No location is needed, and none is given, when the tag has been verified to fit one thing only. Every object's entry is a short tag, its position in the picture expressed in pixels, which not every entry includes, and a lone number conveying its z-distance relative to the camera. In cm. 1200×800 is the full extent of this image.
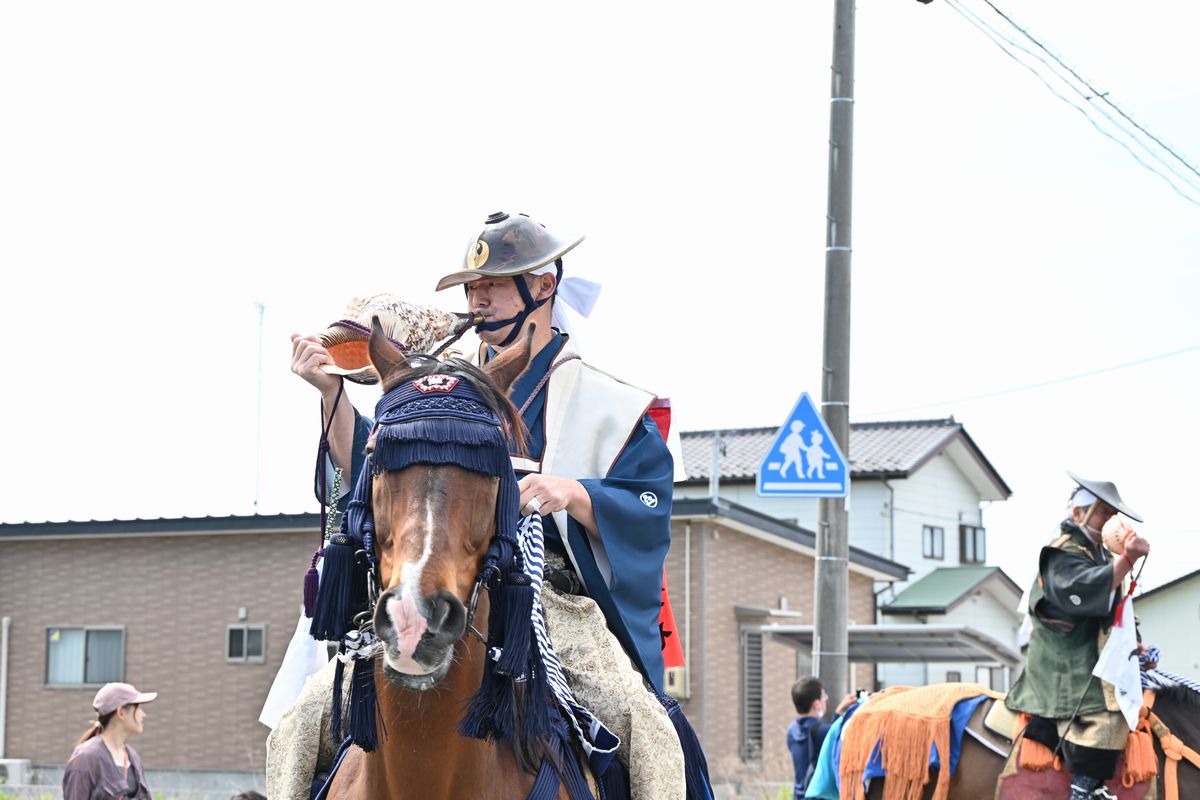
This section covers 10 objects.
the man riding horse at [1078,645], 801
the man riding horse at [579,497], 400
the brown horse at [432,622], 288
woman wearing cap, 925
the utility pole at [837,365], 1084
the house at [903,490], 3691
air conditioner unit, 2144
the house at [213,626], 2147
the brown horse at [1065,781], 804
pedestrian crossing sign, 1028
